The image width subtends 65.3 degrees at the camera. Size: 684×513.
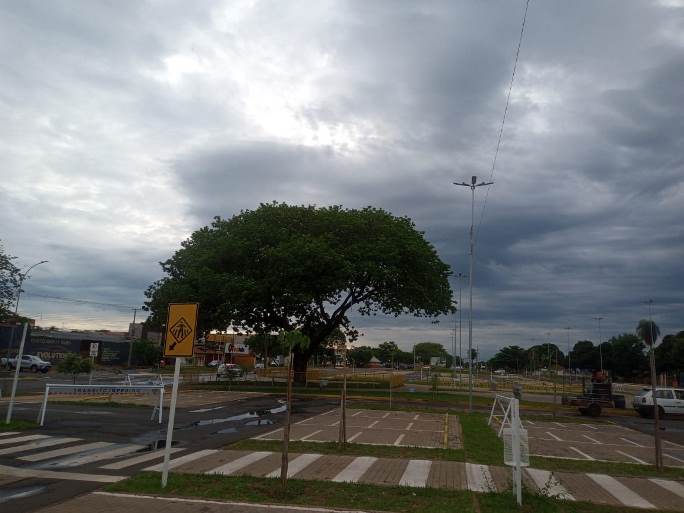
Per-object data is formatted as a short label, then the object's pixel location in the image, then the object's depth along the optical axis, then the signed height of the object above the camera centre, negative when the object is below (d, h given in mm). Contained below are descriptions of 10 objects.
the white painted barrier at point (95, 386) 16573 -1441
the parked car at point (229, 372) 39972 -1682
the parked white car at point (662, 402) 29859 -1417
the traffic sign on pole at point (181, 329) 9367 +361
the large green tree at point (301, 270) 34875 +5833
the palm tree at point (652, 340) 12219 +887
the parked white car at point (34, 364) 53781 -2267
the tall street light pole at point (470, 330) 25672 +1784
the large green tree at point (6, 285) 32000 +3283
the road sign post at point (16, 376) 15625 -1041
